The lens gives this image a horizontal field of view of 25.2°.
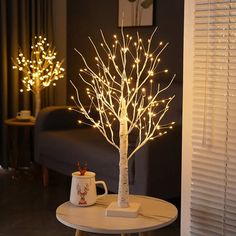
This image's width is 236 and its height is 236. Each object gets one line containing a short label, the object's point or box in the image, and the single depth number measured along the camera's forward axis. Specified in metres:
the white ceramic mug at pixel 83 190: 2.24
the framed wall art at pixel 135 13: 4.42
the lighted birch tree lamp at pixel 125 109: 2.18
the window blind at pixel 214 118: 2.13
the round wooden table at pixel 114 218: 2.02
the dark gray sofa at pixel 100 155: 3.30
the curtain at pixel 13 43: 4.83
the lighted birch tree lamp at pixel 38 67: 4.68
